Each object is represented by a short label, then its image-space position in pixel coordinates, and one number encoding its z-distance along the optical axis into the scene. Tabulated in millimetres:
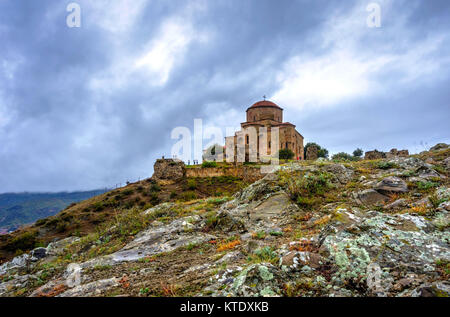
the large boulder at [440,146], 14654
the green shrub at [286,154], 48853
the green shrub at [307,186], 8156
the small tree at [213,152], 54328
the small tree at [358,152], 56406
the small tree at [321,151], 57344
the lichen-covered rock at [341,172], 9133
